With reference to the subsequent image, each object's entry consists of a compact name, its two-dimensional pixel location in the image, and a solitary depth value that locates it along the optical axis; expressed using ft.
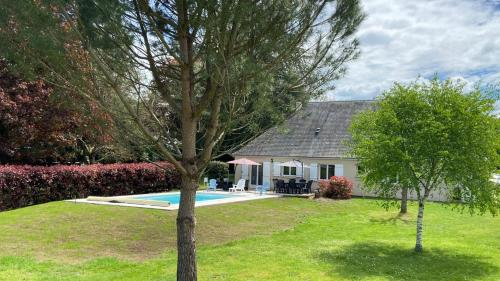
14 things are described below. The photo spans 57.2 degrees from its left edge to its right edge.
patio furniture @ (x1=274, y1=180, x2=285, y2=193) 92.89
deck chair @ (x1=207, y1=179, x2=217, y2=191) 96.53
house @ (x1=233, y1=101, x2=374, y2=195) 99.35
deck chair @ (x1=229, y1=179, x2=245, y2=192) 97.99
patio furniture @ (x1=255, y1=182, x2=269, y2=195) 94.31
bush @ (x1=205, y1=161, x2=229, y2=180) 114.21
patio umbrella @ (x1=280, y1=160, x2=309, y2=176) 95.84
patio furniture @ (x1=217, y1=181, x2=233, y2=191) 100.63
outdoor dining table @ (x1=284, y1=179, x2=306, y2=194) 90.51
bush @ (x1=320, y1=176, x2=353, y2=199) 89.40
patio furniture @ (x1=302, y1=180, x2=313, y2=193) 91.20
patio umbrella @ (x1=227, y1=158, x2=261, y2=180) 96.37
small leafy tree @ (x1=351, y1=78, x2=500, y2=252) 40.78
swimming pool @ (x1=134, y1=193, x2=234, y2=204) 78.18
